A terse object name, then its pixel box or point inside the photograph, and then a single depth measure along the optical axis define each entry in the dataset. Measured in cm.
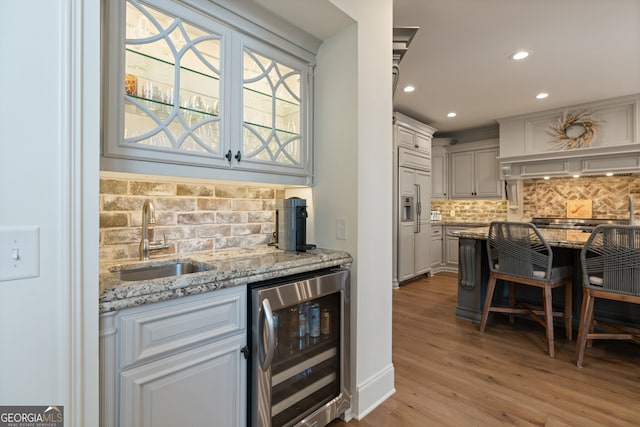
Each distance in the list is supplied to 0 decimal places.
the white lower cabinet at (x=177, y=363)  95
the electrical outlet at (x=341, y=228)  176
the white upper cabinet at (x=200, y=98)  121
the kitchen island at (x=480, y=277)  285
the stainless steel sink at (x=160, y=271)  144
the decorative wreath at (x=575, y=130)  435
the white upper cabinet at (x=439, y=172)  598
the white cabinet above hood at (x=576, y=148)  412
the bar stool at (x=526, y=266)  248
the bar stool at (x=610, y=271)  210
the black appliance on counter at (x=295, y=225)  177
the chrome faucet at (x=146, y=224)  148
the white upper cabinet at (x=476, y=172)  545
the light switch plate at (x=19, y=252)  70
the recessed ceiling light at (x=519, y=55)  300
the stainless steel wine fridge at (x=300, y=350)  126
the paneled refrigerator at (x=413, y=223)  458
